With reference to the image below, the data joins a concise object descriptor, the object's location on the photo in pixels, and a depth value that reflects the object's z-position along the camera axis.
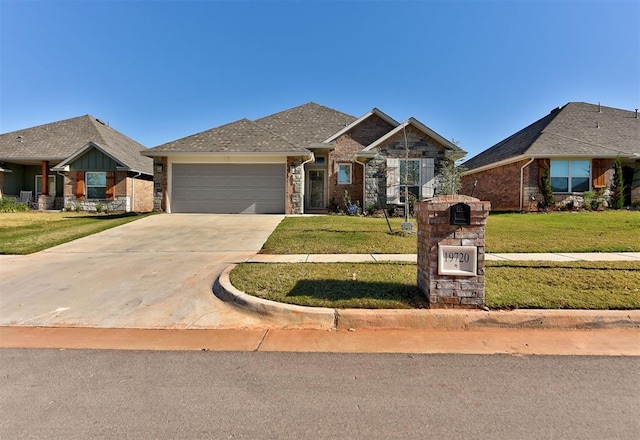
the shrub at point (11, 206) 19.42
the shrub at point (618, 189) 16.64
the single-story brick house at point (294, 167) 15.90
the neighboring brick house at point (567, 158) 16.92
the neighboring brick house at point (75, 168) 20.30
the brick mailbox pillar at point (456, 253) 4.56
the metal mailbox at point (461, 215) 4.55
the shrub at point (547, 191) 16.72
